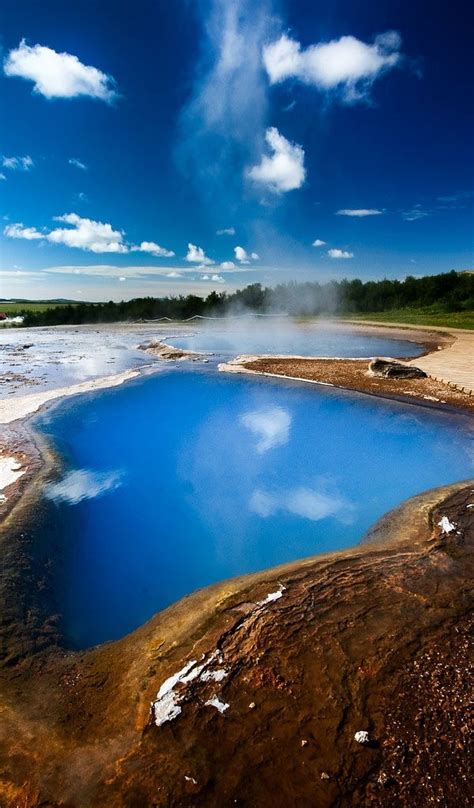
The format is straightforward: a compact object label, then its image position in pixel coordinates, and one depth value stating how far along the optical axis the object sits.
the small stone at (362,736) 2.41
